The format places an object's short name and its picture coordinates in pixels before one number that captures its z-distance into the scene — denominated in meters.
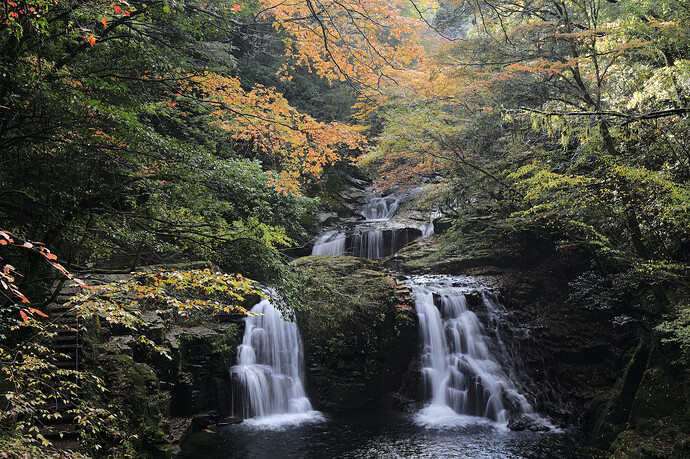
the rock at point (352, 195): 21.38
